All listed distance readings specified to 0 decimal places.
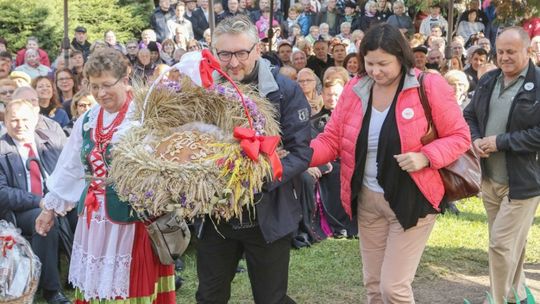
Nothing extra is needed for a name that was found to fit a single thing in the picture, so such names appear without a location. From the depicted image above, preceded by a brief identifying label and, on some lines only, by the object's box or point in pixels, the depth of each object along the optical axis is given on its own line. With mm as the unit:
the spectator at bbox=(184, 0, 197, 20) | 17859
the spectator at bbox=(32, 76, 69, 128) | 8570
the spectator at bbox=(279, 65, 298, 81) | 9836
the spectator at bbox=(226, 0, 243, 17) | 17953
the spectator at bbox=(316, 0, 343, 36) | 18359
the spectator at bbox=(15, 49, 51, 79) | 12992
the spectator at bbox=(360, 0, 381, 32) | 17953
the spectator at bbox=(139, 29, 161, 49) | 15297
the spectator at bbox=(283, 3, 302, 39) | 18391
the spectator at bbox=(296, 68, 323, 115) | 8703
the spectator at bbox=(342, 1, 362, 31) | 18073
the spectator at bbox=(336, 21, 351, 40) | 17203
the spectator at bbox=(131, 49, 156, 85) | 13043
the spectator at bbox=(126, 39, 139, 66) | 13969
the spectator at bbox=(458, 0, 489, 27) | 17375
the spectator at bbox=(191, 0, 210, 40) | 17656
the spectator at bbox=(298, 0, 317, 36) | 18578
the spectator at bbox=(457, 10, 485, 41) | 17094
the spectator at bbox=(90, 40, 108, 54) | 12625
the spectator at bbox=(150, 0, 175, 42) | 17734
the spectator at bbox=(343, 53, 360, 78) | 11414
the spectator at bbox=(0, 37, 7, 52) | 14050
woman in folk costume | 4320
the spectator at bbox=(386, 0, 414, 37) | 17391
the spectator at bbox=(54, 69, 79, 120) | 9961
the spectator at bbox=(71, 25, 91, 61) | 15414
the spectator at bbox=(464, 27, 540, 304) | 5102
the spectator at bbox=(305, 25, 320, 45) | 17516
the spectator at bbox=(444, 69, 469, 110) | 8992
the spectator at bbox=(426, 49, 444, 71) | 12680
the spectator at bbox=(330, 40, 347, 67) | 12820
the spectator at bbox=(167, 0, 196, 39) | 17133
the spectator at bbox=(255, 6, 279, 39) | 17338
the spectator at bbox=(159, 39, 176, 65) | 14679
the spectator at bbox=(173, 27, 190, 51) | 16109
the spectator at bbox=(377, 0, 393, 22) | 18109
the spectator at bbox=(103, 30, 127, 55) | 15297
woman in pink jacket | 3936
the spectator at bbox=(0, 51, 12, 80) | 11266
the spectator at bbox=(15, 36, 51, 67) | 14086
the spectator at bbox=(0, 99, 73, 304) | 5965
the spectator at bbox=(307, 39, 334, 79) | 13430
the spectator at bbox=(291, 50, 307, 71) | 12391
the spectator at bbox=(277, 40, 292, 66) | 13188
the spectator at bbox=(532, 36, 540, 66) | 9672
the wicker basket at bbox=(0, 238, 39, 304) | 5219
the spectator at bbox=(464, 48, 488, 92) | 11938
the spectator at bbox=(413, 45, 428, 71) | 11283
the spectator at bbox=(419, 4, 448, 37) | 17031
